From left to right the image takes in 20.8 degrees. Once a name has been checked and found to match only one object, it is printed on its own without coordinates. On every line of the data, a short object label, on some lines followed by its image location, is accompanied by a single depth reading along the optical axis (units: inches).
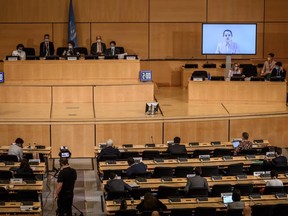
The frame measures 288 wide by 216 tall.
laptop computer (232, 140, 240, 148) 821.1
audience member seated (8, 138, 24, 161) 762.8
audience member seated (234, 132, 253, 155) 799.1
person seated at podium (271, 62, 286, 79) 1010.1
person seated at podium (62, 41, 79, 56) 1004.6
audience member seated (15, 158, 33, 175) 686.8
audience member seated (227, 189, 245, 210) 593.9
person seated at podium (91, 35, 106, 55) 1029.8
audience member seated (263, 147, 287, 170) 724.7
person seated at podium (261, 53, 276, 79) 1027.9
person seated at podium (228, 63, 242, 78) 999.0
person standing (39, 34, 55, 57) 1030.4
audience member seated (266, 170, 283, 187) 655.1
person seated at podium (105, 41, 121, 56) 1010.8
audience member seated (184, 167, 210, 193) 647.1
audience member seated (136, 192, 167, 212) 582.9
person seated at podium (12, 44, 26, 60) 987.3
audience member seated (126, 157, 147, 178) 691.9
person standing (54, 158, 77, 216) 642.2
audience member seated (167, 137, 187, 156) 786.2
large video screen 1119.0
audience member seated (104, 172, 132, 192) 639.8
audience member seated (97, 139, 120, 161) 765.3
